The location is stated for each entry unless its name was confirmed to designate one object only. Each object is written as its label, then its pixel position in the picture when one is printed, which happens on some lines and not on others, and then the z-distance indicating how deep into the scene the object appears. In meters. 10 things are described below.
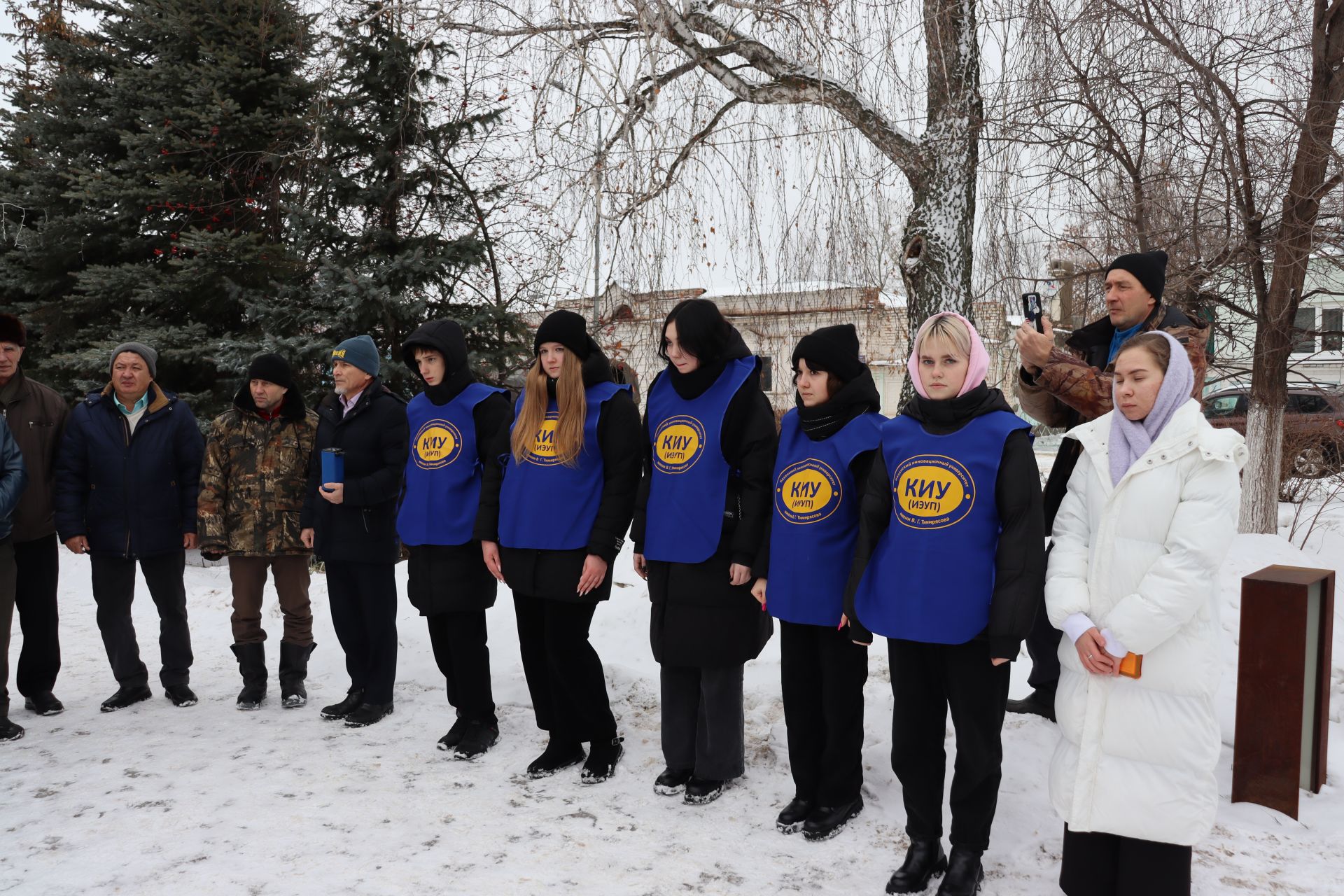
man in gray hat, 5.00
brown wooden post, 3.45
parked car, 9.29
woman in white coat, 2.56
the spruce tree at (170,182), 8.83
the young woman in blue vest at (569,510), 3.94
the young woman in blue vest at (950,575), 2.88
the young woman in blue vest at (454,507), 4.32
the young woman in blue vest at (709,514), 3.65
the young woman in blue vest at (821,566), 3.35
